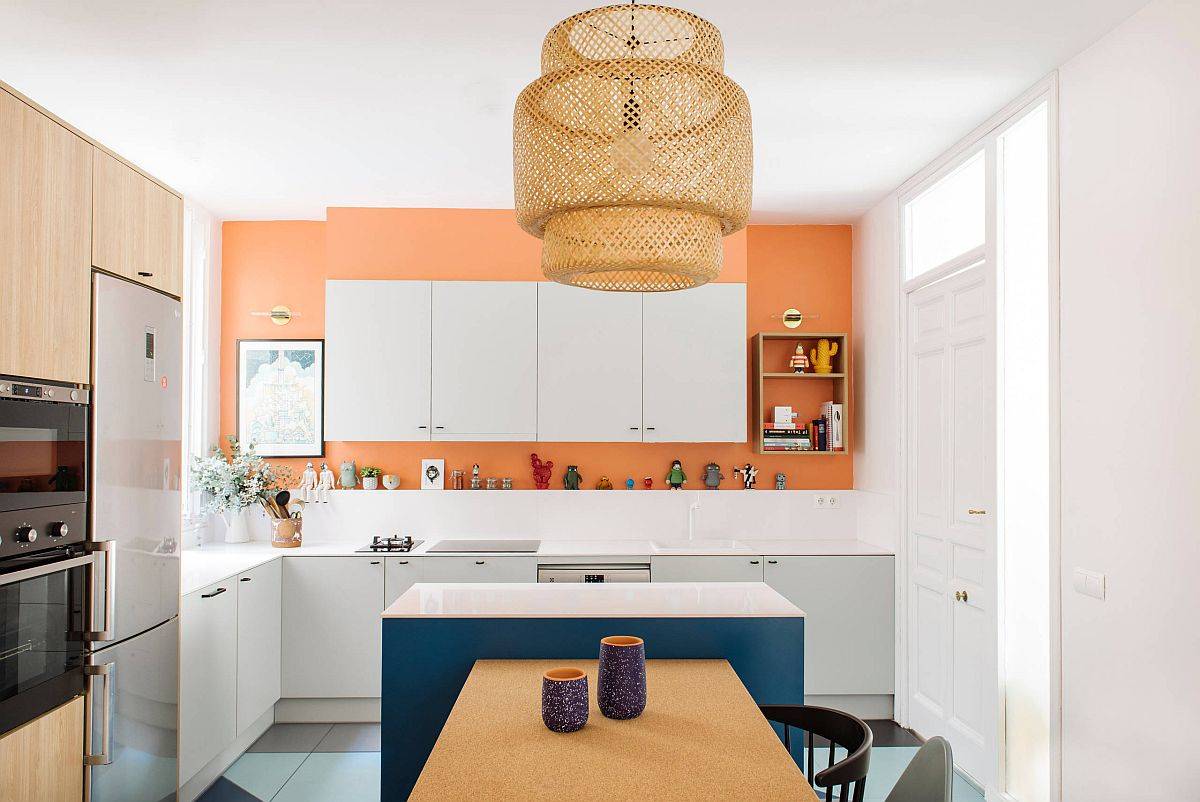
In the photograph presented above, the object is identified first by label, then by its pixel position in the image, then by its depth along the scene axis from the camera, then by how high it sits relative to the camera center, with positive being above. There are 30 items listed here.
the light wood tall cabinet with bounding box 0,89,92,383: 2.15 +0.47
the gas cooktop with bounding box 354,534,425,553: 4.38 -0.64
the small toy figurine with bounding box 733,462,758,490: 4.95 -0.30
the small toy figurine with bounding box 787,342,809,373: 4.83 +0.35
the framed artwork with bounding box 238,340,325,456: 4.85 +0.15
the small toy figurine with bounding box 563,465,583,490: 4.86 -0.32
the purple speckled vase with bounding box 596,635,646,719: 1.90 -0.58
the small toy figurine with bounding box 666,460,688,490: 4.86 -0.30
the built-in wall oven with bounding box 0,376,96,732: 2.14 -0.35
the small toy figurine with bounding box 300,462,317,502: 4.76 -0.36
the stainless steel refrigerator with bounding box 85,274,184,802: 2.53 -0.37
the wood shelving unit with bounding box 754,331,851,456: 4.91 +0.23
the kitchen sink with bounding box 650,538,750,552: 4.50 -0.67
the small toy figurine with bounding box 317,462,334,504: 4.77 -0.36
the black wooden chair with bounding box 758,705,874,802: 1.75 -0.73
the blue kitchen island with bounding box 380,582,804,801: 2.45 -0.65
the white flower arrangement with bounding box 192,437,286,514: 4.42 -0.32
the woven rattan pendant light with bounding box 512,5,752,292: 1.55 +0.52
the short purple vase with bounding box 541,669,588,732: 1.81 -0.60
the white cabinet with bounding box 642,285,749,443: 4.59 +0.28
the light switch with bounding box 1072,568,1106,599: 2.68 -0.51
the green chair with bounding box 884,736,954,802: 1.60 -0.69
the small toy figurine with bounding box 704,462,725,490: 4.90 -0.30
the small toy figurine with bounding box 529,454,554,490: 4.84 -0.29
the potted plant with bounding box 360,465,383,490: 4.80 -0.31
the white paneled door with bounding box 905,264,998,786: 3.46 -0.41
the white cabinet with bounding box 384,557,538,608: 4.26 -0.75
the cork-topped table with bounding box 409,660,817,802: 1.53 -0.66
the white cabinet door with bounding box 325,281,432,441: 4.52 +0.33
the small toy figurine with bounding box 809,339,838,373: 4.83 +0.39
